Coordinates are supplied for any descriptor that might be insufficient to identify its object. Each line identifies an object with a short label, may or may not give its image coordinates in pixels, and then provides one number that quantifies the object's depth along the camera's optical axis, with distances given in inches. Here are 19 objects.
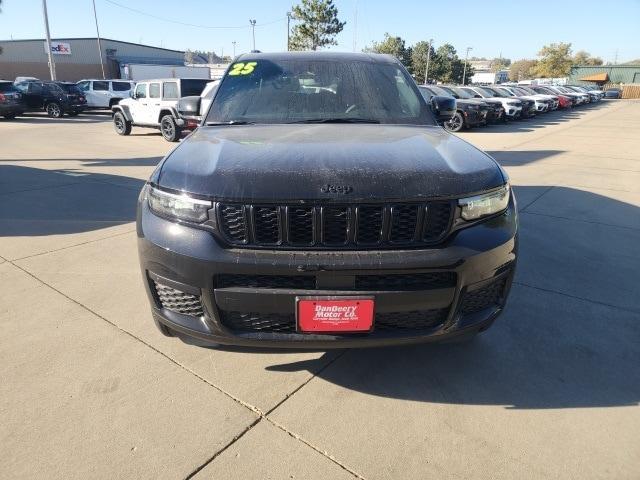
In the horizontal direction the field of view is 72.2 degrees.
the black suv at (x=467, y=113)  630.5
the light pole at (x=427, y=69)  2566.9
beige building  1740.9
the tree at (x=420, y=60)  2780.5
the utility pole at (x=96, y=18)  1677.9
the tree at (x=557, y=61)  3331.7
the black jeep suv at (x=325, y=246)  72.7
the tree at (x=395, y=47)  2677.2
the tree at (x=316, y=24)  1483.8
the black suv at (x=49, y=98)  764.6
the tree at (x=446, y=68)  2805.1
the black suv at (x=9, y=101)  706.8
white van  860.6
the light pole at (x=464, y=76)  2934.1
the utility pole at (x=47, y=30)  1133.1
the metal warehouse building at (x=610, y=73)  2974.9
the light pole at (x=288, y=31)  1694.6
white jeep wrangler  500.7
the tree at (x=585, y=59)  4249.5
